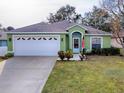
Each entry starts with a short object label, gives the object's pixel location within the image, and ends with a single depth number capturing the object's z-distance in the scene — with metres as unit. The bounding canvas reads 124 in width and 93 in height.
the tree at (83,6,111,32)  18.14
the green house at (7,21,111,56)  10.68
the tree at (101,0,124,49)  11.64
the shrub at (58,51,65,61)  8.52
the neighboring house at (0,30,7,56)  14.51
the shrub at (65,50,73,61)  8.53
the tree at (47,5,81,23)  21.19
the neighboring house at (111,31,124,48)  12.42
